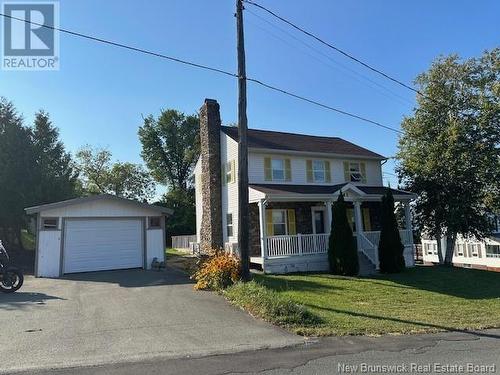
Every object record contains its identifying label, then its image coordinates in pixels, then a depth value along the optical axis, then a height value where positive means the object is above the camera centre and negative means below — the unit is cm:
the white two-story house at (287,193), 1925 +191
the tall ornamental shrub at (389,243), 1886 -57
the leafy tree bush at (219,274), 1311 -118
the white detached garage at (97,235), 1733 +17
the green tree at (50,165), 2724 +526
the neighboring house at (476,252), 2583 -154
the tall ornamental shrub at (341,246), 1805 -61
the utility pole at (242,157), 1262 +227
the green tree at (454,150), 2273 +419
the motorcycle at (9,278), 1304 -108
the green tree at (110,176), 5369 +772
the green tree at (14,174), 2650 +420
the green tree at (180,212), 4088 +239
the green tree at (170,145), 5397 +1140
